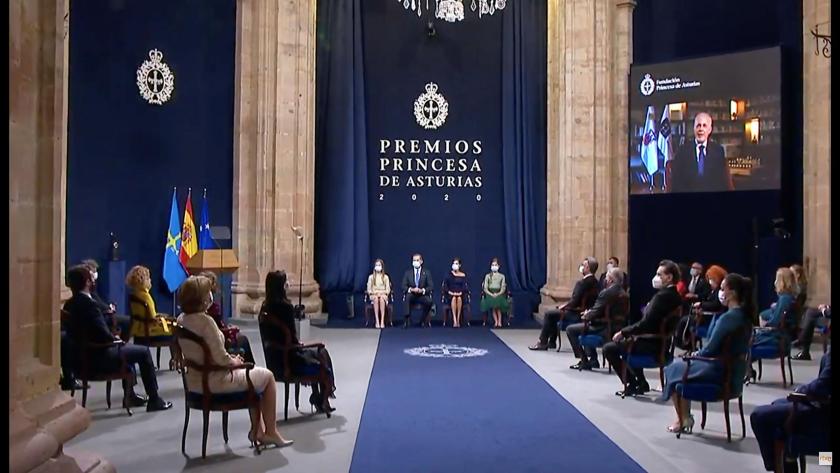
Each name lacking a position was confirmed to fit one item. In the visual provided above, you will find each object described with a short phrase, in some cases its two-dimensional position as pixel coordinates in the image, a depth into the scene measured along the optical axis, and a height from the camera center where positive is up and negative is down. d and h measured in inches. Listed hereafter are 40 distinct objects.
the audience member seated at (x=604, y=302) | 299.7 -21.3
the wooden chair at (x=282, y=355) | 223.6 -30.8
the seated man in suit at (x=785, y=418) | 149.4 -32.1
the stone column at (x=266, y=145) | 478.0 +56.5
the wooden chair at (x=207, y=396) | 184.5 -35.0
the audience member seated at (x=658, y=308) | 250.1 -19.8
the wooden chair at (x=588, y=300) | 341.7 -23.5
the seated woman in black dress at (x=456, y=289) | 484.7 -27.2
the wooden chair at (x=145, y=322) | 277.7 -27.1
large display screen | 414.9 +63.3
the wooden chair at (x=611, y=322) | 301.1 -29.0
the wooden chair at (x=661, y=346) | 252.7 -31.5
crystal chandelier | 433.1 +123.3
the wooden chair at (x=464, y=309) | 488.7 -39.5
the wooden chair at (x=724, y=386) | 202.4 -35.4
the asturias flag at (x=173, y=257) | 436.8 -8.0
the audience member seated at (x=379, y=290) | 477.4 -27.8
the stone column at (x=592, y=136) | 491.2 +64.2
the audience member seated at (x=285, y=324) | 223.1 -22.9
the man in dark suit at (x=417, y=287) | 480.1 -26.0
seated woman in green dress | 486.9 -30.3
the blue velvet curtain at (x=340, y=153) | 518.6 +56.5
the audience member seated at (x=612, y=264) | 400.5 -10.2
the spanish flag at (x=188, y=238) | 441.1 +2.2
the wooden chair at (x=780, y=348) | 279.3 -35.4
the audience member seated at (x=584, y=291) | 341.7 -19.9
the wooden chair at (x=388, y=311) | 485.1 -40.6
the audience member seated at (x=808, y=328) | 335.3 -34.3
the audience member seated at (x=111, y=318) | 277.6 -26.7
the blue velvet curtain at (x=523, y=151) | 528.7 +59.2
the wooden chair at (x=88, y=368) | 227.5 -35.2
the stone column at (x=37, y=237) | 113.3 +0.7
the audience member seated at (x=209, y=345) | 185.0 -23.4
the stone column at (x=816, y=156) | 392.0 +43.2
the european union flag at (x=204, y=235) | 447.2 +3.8
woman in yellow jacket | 271.6 -23.4
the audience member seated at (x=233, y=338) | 256.8 -30.9
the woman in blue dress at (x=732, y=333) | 202.7 -22.0
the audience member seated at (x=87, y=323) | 227.1 -22.6
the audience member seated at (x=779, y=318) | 280.5 -25.5
